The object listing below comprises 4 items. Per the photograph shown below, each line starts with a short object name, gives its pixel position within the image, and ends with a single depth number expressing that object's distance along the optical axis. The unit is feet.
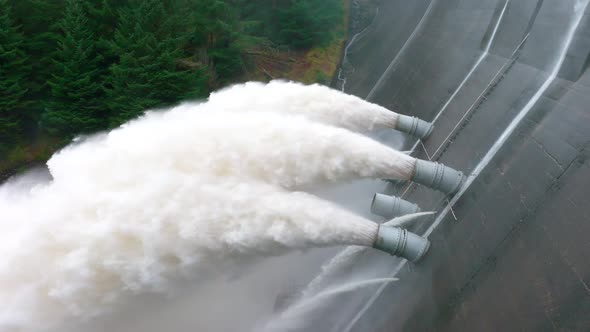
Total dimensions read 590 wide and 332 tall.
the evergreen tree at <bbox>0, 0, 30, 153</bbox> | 52.13
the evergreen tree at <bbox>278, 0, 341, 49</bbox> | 85.25
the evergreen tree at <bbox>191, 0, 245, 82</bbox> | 66.85
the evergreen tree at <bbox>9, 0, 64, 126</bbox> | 55.93
